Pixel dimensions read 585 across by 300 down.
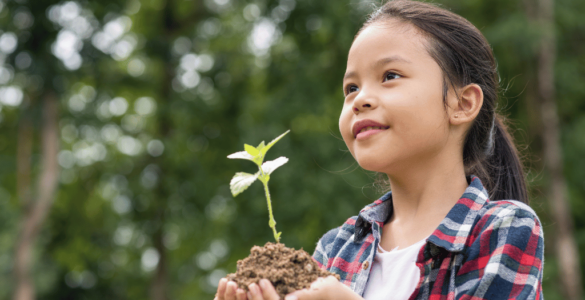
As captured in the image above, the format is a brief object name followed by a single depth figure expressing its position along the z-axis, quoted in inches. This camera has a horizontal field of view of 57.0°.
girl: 53.1
